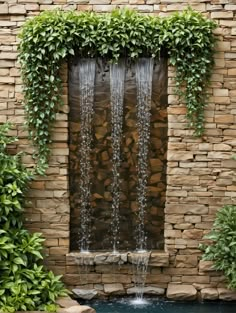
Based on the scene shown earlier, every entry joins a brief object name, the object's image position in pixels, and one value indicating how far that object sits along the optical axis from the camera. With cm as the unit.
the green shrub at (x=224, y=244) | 515
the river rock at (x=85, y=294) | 548
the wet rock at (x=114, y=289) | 552
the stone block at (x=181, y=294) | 544
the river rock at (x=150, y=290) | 557
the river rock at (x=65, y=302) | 481
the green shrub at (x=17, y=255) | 475
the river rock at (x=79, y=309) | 454
